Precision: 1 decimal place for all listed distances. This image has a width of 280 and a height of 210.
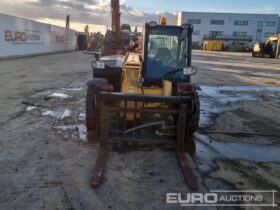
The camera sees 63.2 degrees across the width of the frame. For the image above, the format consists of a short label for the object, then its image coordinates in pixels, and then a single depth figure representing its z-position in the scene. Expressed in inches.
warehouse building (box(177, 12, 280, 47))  2414.1
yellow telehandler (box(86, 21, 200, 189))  159.9
